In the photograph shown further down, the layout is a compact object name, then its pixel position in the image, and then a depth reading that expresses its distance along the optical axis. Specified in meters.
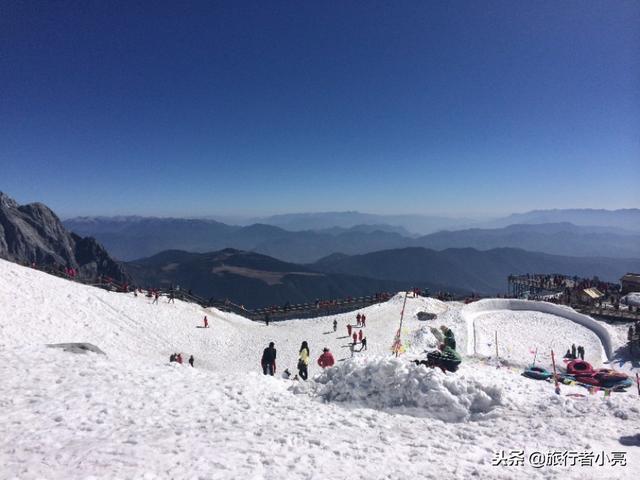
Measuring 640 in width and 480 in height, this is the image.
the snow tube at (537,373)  18.89
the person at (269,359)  15.81
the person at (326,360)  14.57
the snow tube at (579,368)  18.91
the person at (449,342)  15.33
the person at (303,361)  15.10
